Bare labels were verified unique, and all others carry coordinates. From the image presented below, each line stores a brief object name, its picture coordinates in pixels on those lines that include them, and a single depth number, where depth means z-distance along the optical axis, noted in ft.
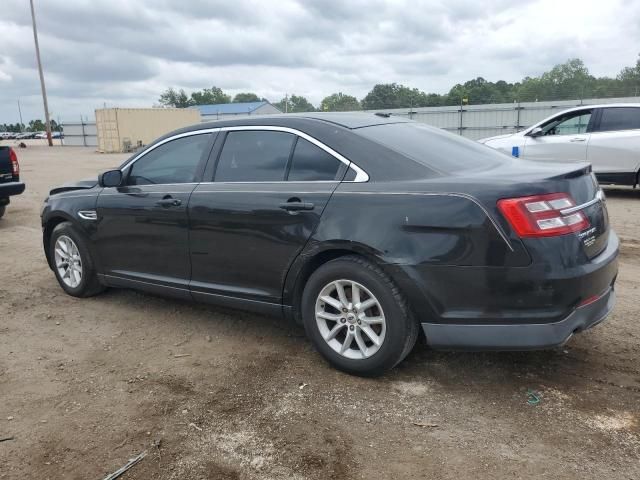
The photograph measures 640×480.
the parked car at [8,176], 29.12
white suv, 33.17
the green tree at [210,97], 332.04
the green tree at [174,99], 306.14
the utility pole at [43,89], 139.89
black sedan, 9.64
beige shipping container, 117.80
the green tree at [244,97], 380.37
